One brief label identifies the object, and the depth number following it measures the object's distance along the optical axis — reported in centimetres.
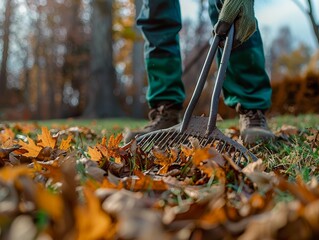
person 244
